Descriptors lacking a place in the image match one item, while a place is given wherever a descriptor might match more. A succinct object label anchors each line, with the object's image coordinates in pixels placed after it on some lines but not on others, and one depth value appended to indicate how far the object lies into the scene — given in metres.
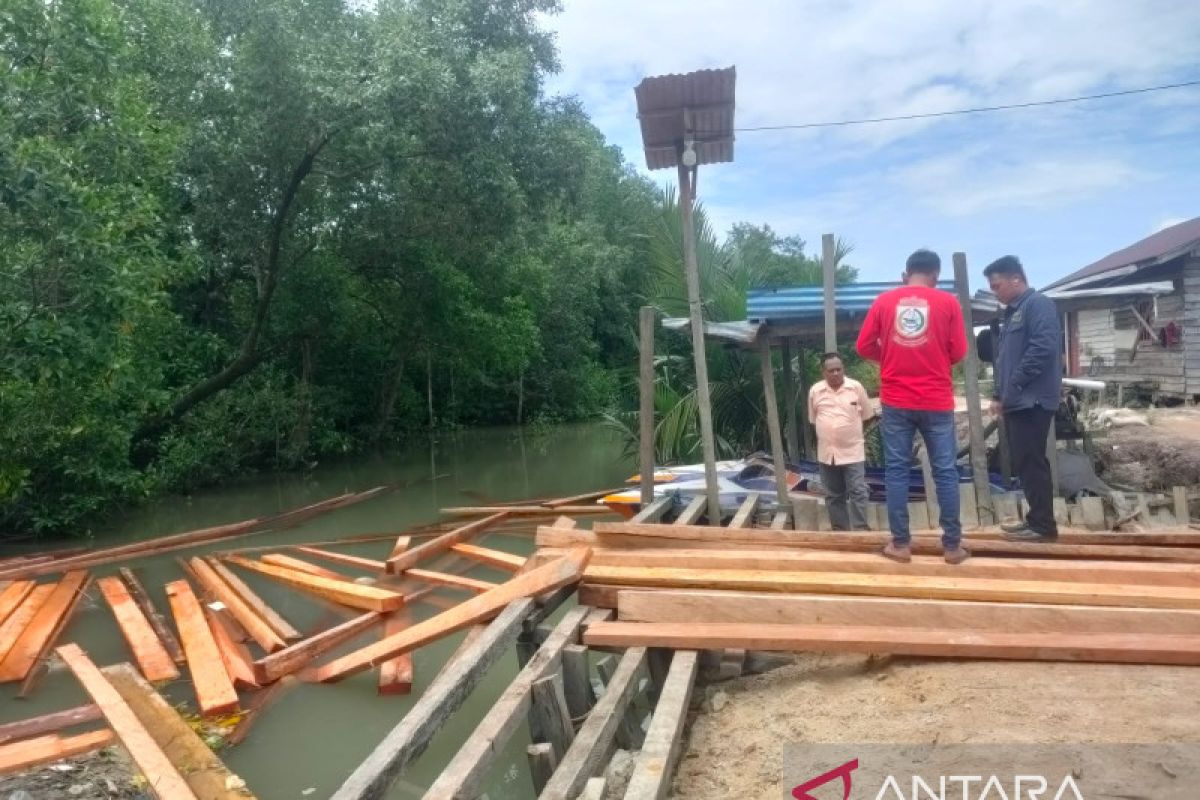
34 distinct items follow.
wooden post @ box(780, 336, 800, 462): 9.53
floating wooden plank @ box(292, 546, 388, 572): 9.03
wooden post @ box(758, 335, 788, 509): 6.92
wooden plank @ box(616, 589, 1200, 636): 3.79
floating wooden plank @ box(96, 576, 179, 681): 6.21
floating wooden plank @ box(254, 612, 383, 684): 5.84
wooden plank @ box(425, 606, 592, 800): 2.75
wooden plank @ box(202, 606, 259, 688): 5.77
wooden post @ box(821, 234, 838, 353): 6.59
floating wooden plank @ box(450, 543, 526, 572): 8.48
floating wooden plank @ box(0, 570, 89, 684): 6.28
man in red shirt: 4.79
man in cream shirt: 6.33
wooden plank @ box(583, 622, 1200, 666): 3.59
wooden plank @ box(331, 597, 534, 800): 2.73
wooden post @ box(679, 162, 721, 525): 6.42
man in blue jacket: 5.02
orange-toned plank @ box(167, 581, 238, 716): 5.44
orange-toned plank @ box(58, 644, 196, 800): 3.81
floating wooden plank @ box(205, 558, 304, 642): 6.82
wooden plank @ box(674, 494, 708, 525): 6.52
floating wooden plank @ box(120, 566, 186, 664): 6.73
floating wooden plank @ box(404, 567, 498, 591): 7.73
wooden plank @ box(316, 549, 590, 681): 4.54
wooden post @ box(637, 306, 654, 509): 7.10
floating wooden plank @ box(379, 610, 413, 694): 5.79
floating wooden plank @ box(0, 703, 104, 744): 5.05
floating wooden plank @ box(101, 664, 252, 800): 3.88
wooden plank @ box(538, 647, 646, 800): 2.91
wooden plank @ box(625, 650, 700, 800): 2.84
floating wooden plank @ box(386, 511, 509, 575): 8.43
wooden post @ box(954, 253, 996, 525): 6.47
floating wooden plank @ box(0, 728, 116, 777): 4.36
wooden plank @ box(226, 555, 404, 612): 7.18
